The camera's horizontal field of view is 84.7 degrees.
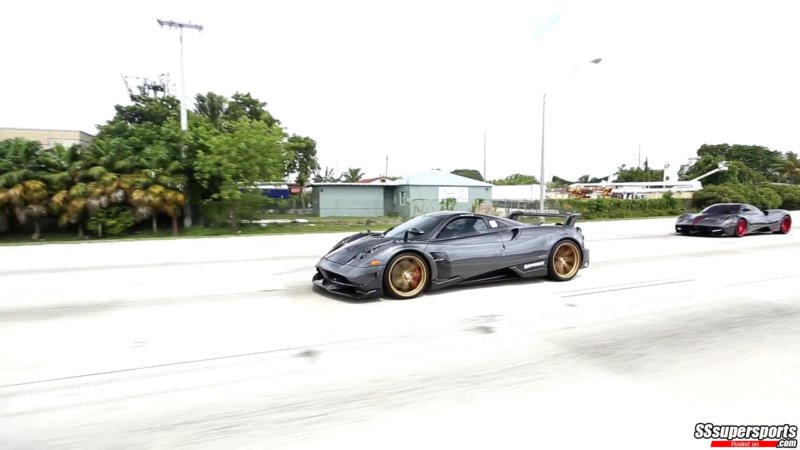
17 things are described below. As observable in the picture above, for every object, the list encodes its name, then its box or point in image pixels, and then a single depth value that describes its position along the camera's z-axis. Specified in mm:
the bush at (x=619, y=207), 29422
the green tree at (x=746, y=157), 90975
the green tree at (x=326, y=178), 53978
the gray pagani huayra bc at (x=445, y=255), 6207
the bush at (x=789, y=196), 41875
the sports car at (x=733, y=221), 14273
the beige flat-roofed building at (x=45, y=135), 35062
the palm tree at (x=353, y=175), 50462
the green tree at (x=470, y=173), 121250
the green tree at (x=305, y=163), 41375
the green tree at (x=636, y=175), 100375
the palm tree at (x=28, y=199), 17688
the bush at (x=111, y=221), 18781
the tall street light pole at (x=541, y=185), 23339
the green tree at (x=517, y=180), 96062
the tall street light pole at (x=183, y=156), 21195
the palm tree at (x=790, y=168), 76875
